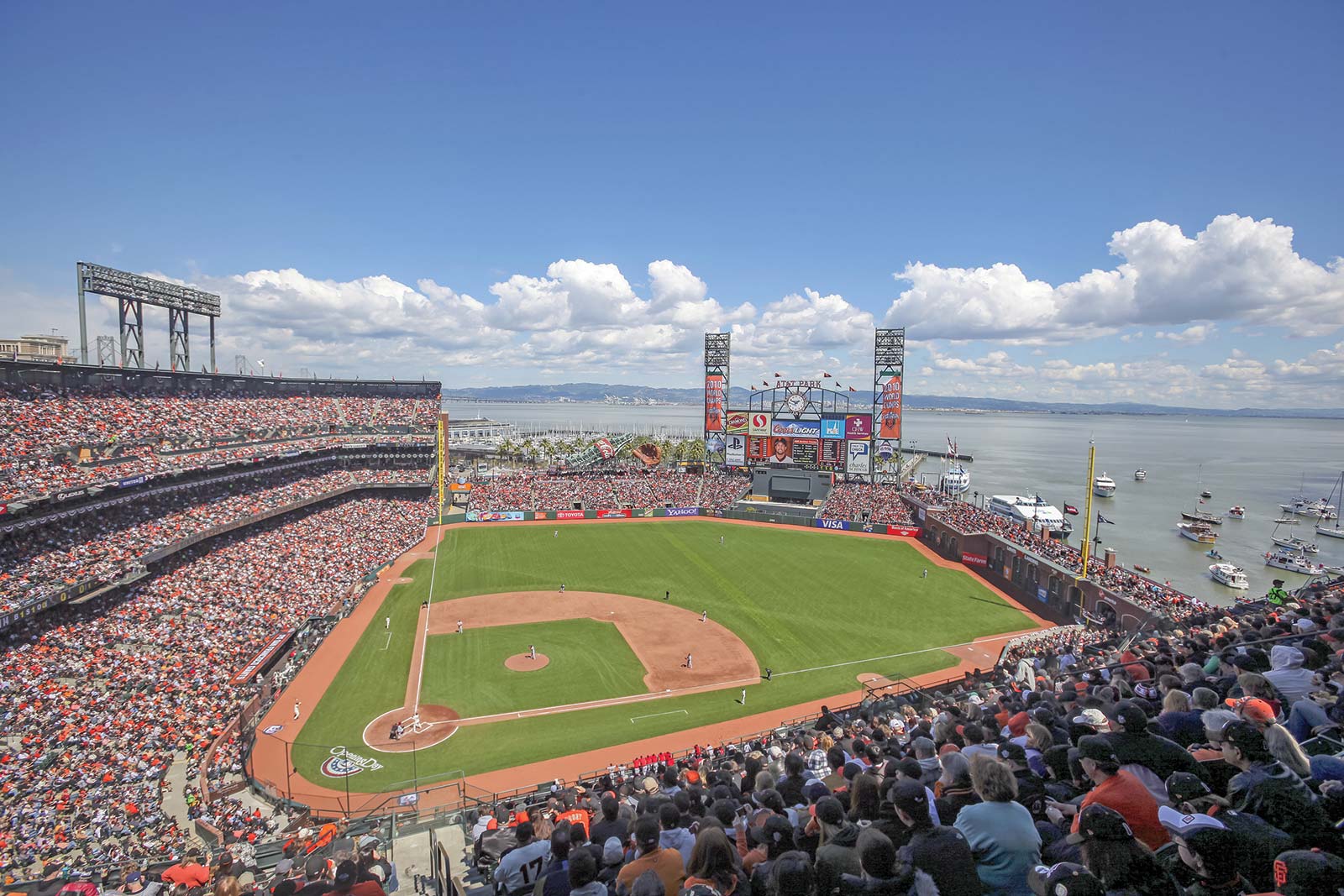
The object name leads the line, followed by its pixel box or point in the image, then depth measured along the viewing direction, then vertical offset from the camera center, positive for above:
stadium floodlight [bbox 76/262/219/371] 42.50 +7.20
